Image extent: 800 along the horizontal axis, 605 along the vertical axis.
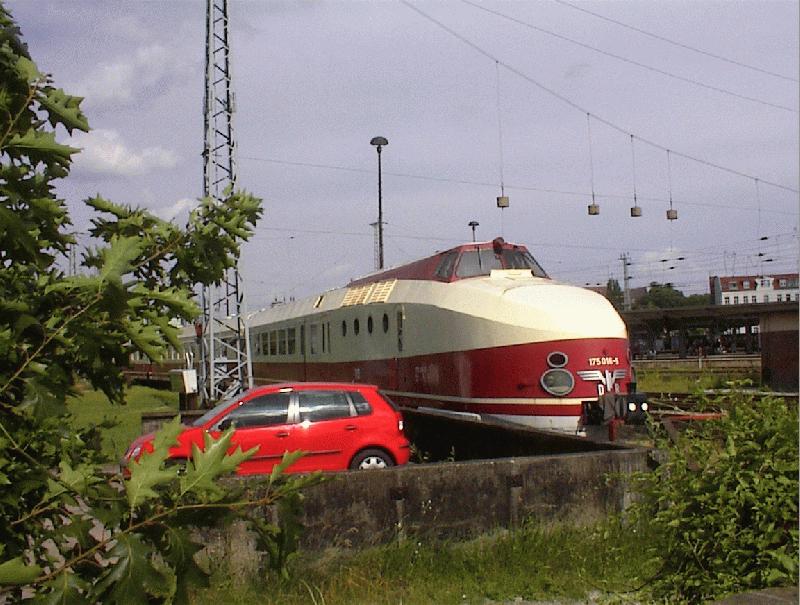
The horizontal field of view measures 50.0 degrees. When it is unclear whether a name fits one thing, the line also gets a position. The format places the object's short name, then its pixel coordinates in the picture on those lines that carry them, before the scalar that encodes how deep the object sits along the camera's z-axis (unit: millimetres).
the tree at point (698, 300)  130150
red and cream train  13008
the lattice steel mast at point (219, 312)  21453
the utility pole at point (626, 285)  84181
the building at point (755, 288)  113312
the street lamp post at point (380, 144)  36062
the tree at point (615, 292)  103150
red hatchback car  11133
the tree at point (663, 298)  123750
